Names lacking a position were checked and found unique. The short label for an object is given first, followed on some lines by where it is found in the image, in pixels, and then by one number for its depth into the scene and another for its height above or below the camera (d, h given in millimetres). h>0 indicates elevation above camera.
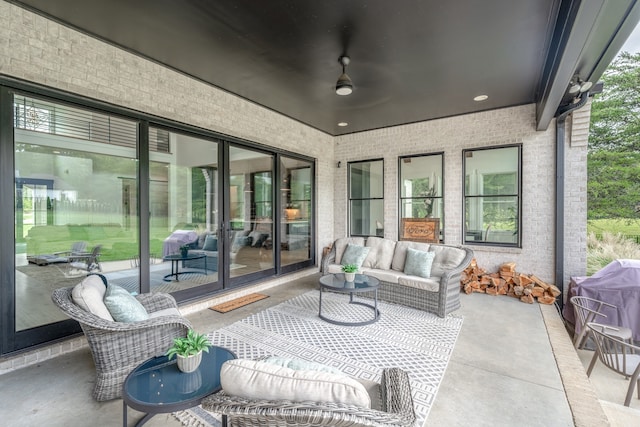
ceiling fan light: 3668 +1605
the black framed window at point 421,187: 6312 +552
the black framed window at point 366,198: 7051 +330
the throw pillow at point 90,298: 2225 -692
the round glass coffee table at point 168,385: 1570 -1035
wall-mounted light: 3923 +1719
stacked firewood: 4805 -1273
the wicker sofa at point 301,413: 1096 -800
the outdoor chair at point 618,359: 2805 -1517
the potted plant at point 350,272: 4102 -858
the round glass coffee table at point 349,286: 3783 -1002
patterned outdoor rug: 2629 -1482
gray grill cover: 3824 -1084
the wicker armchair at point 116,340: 2145 -1050
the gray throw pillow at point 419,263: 4469 -812
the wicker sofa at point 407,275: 4168 -991
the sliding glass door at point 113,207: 2881 +46
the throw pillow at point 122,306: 2367 -801
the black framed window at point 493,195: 5547 +334
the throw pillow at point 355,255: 5094 -774
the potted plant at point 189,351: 1816 -882
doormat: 4387 -1469
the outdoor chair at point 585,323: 3516 -1427
